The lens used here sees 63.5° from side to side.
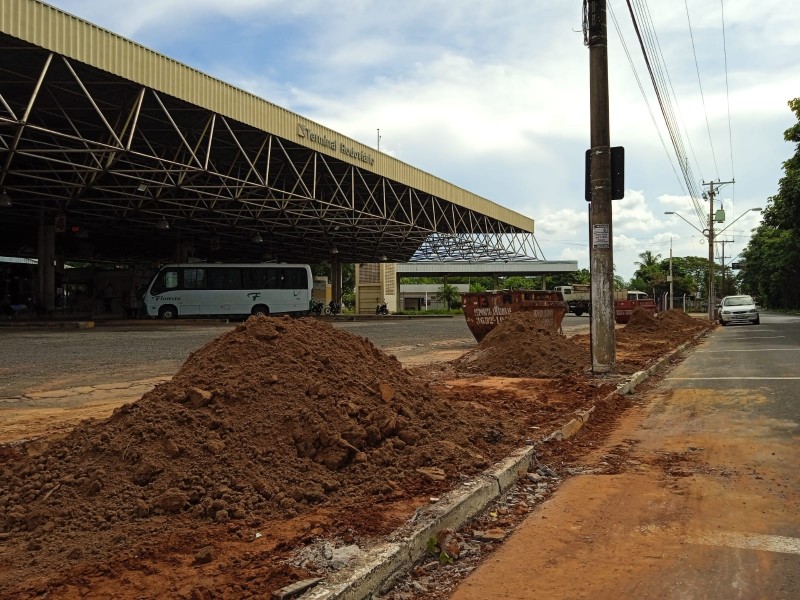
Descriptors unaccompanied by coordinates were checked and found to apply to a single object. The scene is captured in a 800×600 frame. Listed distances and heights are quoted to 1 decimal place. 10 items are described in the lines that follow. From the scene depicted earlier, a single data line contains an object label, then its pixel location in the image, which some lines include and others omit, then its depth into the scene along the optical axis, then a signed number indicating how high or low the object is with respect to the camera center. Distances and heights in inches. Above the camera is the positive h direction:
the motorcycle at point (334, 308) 1840.2 -30.2
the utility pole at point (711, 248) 1690.5 +119.0
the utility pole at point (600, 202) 434.9 +62.9
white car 1321.4 -37.1
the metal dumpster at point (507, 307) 650.8 -11.6
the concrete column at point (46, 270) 1222.3 +58.4
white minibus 1248.2 +17.8
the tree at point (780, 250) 1021.8 +129.9
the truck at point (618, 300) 1438.2 -15.3
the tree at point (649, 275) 3294.8 +103.0
